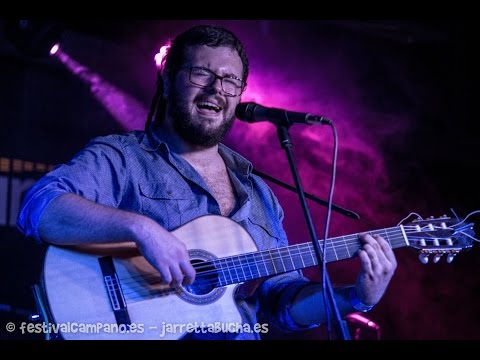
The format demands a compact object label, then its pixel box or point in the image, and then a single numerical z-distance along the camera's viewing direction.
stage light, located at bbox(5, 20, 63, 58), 3.95
